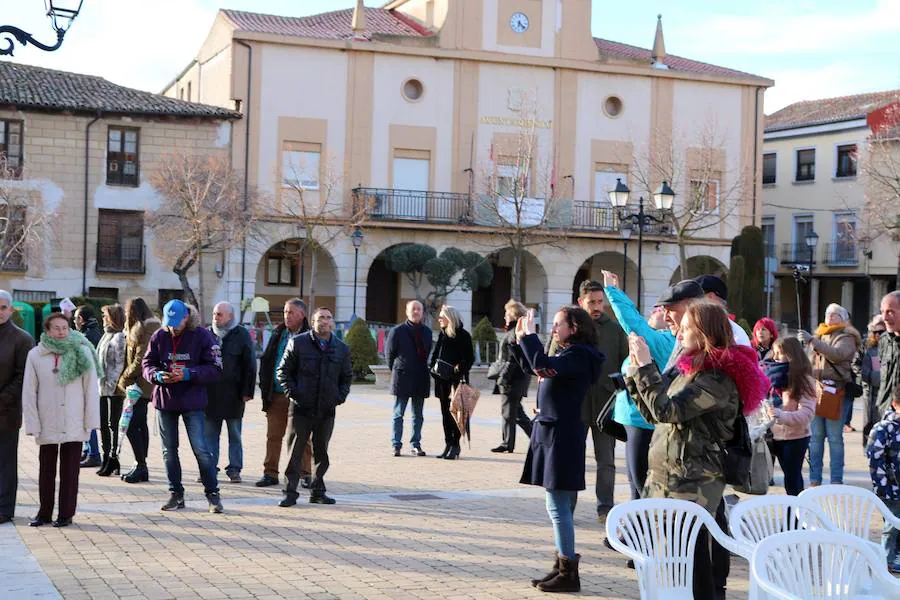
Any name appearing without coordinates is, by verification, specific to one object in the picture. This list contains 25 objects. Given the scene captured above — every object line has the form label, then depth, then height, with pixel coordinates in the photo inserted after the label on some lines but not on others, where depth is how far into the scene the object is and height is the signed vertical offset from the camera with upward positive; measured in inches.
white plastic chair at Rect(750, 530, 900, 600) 187.6 -38.3
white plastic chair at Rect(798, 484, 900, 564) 240.7 -36.2
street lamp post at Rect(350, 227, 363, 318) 1465.3 +79.9
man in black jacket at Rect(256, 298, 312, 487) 468.3 -31.9
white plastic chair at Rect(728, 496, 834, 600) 223.6 -36.6
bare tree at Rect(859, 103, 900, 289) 1611.7 +189.3
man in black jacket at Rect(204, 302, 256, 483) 463.5 -30.5
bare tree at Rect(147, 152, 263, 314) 1419.8 +106.7
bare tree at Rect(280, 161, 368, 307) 1508.4 +122.9
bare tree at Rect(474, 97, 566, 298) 1541.6 +148.7
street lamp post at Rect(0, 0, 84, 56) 362.0 +78.7
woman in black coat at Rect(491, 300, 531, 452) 544.4 -35.1
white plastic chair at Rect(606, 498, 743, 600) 214.4 -39.2
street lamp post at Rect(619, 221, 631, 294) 1107.5 +76.6
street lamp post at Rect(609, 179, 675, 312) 978.7 +93.9
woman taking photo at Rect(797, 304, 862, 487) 474.9 -19.8
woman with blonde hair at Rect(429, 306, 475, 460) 572.4 -21.9
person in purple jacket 398.9 -26.0
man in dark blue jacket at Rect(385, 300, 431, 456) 576.1 -28.2
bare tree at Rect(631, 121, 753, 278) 1626.5 +186.3
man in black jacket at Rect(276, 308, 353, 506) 418.6 -28.3
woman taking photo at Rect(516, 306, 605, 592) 289.6 -26.4
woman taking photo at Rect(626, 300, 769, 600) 226.1 -15.7
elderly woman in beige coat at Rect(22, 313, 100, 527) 369.7 -32.5
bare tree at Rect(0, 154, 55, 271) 1417.3 +93.3
